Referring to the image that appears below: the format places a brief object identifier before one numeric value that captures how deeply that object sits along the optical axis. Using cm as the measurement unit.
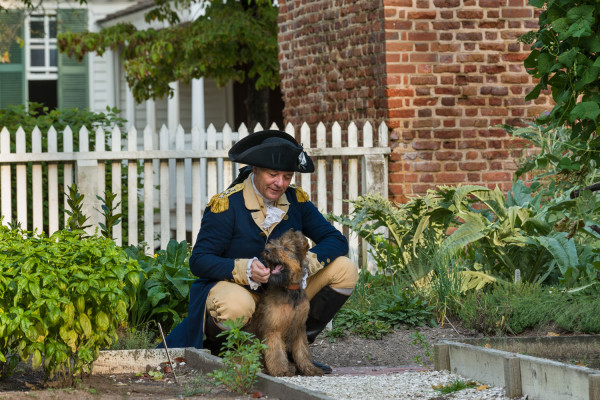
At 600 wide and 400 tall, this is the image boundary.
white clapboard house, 3528
